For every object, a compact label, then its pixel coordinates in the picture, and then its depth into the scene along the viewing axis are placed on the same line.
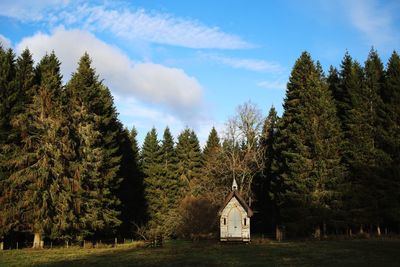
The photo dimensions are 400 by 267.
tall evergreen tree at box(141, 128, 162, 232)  61.59
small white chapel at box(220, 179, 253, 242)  41.38
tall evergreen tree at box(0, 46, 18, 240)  31.66
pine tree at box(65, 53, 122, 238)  36.12
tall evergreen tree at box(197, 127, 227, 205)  49.23
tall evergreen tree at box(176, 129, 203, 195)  68.31
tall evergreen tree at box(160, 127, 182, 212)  63.06
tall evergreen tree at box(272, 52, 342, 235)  40.66
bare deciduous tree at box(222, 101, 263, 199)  50.06
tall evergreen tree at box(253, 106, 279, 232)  53.69
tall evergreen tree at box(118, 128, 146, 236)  54.09
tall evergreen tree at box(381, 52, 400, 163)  41.21
